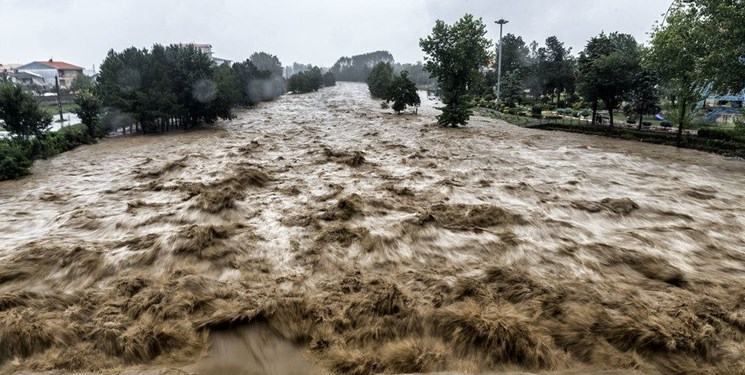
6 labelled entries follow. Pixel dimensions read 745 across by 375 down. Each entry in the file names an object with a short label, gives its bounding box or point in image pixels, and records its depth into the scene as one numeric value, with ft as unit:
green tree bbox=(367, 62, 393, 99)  264.13
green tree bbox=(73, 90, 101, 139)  108.47
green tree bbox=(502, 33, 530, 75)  283.38
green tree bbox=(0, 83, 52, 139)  81.61
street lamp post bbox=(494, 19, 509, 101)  224.94
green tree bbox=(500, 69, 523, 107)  223.30
